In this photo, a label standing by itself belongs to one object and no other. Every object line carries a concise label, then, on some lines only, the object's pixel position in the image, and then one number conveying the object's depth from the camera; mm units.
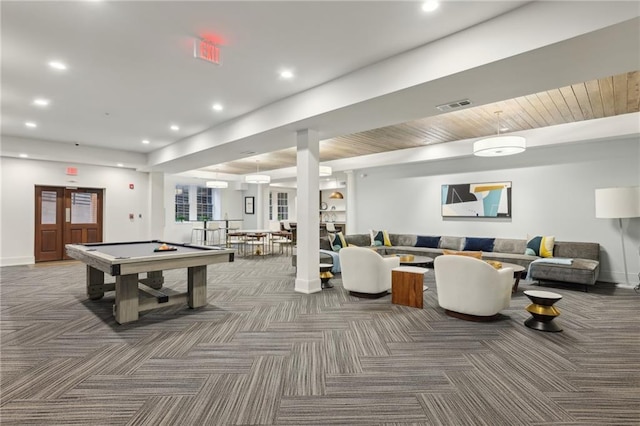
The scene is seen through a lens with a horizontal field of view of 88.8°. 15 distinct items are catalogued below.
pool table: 3670
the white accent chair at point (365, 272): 4883
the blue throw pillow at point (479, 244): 7511
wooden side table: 4527
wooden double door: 8555
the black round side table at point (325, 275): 5758
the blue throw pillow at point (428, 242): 8492
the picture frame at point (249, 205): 14673
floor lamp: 5430
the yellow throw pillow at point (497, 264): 5208
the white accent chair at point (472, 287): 3809
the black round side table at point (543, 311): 3660
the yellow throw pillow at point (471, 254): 5875
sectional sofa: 5547
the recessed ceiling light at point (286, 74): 4227
